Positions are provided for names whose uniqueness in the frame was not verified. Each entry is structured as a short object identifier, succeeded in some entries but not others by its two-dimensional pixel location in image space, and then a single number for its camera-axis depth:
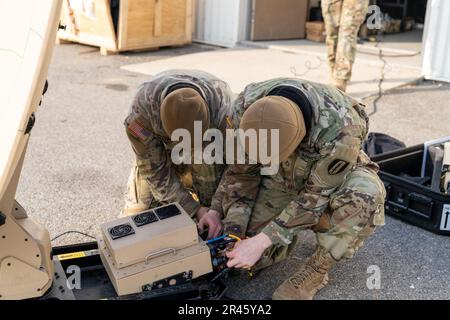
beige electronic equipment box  2.25
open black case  3.14
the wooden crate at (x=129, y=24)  7.62
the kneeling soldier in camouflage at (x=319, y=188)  2.32
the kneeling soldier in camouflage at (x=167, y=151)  2.71
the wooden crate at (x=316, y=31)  9.27
